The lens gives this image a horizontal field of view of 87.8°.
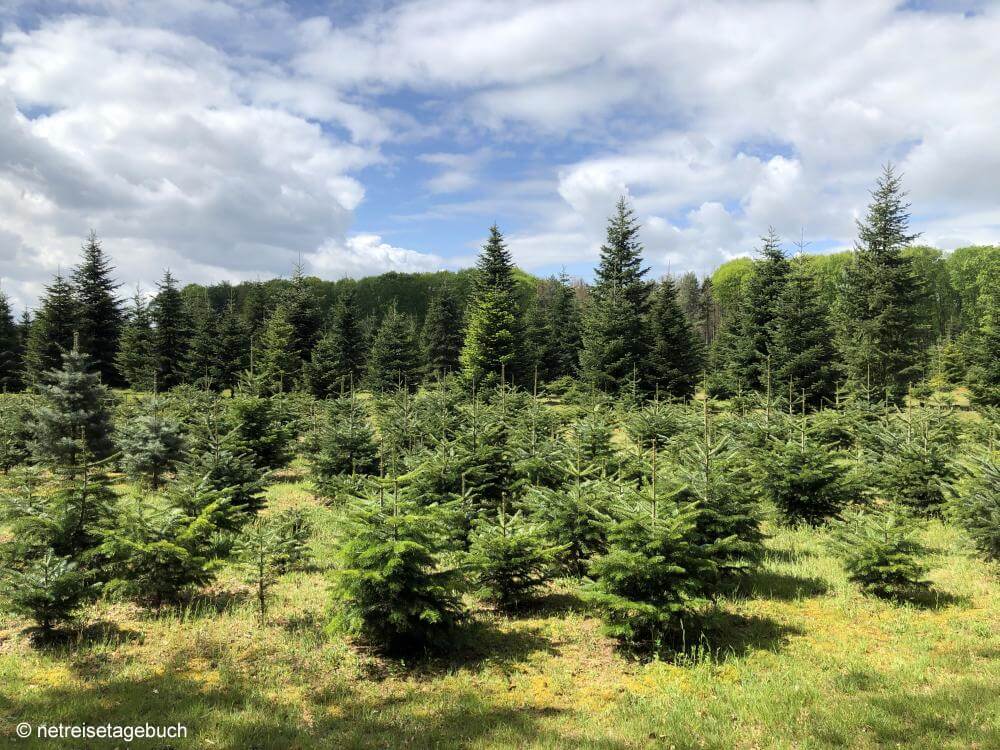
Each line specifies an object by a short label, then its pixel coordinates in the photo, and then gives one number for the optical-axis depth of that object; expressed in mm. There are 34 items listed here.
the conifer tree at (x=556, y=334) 45750
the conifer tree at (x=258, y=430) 17094
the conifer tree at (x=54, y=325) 37375
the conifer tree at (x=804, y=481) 12562
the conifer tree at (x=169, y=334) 38591
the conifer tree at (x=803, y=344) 28969
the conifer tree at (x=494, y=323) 35562
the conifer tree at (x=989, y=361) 28906
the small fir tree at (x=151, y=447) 16969
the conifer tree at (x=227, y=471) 11766
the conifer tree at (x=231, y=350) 39938
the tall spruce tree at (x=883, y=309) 28703
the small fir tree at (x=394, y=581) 6840
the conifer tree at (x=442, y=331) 47750
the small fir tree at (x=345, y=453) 16047
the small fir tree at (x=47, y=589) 6988
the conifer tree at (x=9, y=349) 44906
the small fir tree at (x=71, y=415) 16375
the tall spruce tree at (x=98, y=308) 38969
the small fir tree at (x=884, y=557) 8922
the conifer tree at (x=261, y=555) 8766
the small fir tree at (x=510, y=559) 8344
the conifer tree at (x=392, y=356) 38781
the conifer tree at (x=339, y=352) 35938
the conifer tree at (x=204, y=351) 38500
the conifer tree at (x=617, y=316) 33531
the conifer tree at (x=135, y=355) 38125
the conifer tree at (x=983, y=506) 9523
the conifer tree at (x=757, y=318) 32500
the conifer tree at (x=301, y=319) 40572
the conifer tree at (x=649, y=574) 7031
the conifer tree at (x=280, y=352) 38750
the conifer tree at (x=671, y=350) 34906
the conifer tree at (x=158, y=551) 8016
